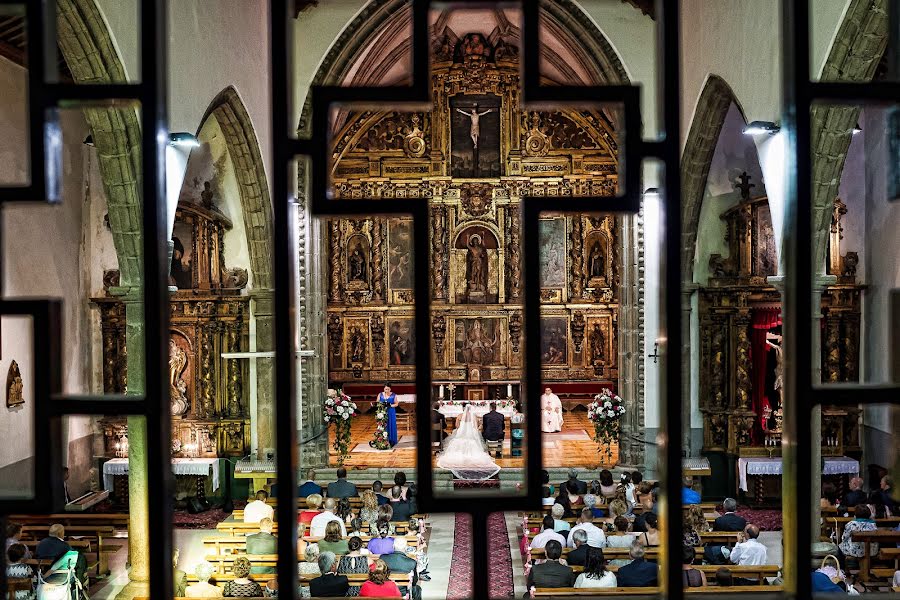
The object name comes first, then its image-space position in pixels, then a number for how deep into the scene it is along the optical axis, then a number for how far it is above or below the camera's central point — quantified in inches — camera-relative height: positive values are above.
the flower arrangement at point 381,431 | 624.7 -100.7
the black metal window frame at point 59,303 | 55.4 -0.2
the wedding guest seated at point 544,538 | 350.3 -100.4
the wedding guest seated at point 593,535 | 349.7 -99.5
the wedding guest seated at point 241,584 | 294.0 -100.5
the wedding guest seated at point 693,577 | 285.3 -95.1
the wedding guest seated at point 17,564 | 298.2 -94.2
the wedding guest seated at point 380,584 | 277.2 -95.4
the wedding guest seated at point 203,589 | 293.0 -101.2
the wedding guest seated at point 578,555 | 324.2 -99.8
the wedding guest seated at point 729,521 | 375.9 -101.1
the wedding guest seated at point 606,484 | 440.5 -99.2
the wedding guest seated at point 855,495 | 411.8 -99.1
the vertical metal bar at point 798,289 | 55.9 +0.1
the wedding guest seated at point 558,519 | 373.1 -101.6
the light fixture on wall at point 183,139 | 332.2 +61.3
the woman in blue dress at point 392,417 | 627.5 -91.0
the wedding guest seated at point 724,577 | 277.9 -92.7
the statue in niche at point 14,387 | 456.1 -48.2
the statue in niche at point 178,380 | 567.2 -55.9
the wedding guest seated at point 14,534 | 326.3 -91.6
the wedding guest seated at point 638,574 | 282.5 -93.5
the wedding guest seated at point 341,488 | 444.1 -100.8
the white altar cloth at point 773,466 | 504.7 -104.6
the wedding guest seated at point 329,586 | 281.4 -96.0
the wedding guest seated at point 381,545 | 358.9 -105.2
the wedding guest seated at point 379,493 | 427.2 -102.0
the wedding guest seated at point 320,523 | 371.6 -99.0
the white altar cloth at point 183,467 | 522.0 -105.7
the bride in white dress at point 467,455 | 540.7 -102.6
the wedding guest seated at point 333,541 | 339.9 -98.2
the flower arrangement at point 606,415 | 572.7 -81.8
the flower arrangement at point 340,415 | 576.1 -81.0
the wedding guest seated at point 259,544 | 338.3 -98.4
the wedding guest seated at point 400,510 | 425.7 -107.5
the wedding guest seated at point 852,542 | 350.3 -102.8
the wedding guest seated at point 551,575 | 306.0 -101.2
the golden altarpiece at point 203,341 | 560.1 -29.6
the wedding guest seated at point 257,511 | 391.5 -98.8
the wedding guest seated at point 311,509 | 404.8 -103.2
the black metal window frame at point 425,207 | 54.9 +5.7
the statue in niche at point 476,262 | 769.6 +28.5
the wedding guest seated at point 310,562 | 320.5 -101.1
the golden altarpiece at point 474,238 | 747.4 +50.1
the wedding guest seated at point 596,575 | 289.9 -96.8
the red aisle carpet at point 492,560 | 386.1 -134.5
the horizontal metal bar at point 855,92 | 55.0 +12.9
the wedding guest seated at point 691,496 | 421.1 -102.2
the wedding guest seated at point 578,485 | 446.3 -103.1
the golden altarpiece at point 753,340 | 541.6 -32.2
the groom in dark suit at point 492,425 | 558.6 -86.0
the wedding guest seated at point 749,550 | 319.9 -97.0
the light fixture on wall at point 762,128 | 347.3 +66.6
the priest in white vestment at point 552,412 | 658.2 -91.7
